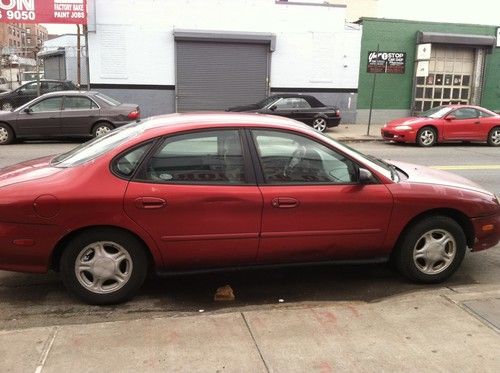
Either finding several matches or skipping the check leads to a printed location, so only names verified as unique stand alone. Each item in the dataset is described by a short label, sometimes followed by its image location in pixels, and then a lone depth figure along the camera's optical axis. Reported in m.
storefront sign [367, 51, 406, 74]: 22.12
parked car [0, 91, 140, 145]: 14.28
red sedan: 4.00
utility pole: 21.02
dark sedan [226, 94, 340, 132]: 17.44
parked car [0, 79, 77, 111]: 21.75
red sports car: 15.70
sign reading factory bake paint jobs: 18.56
